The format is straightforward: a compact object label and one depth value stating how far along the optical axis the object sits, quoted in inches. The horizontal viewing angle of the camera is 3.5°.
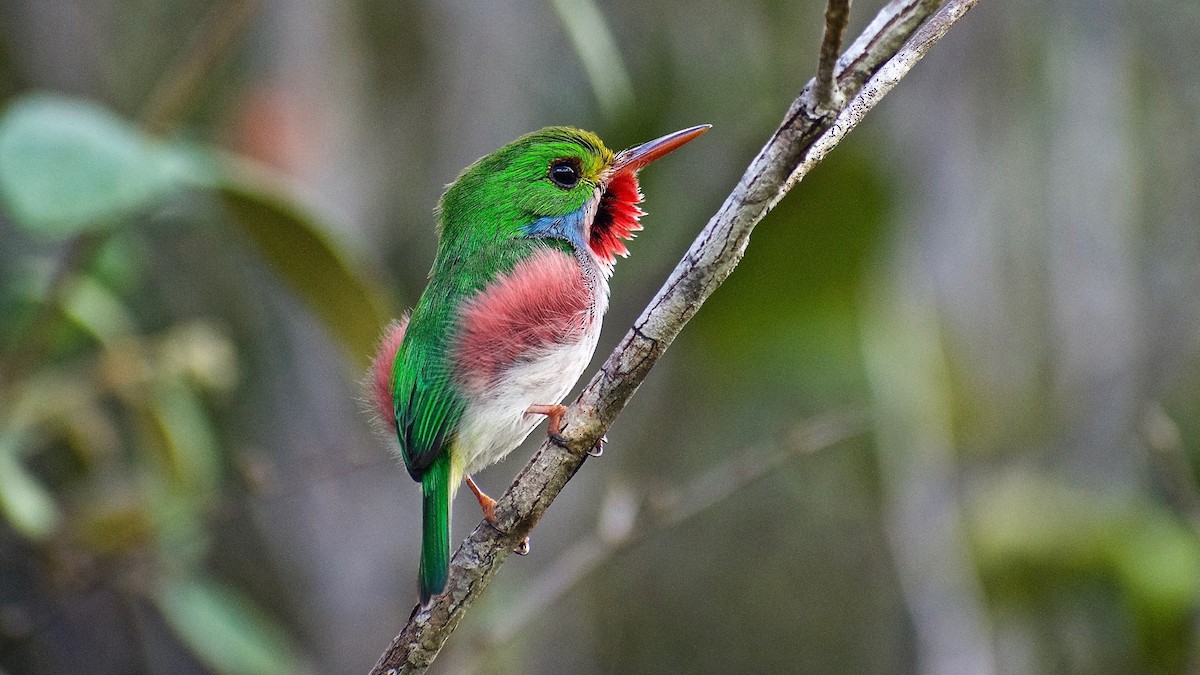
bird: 127.4
